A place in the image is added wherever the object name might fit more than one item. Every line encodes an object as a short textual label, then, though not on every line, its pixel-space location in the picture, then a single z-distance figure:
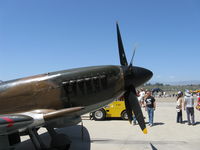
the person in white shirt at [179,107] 9.67
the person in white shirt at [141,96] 12.34
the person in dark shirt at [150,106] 9.12
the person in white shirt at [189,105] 9.32
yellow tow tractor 11.12
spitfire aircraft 4.89
